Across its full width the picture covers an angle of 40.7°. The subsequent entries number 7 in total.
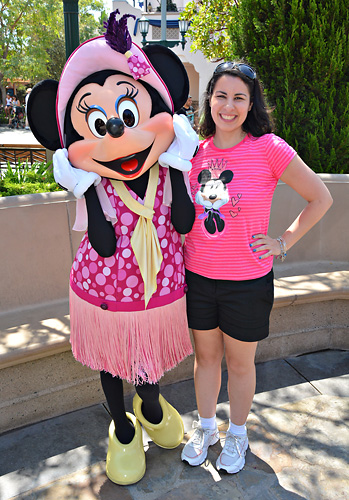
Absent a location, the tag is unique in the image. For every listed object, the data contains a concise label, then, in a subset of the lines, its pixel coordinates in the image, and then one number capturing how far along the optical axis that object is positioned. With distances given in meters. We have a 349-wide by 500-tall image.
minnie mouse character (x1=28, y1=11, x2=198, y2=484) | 1.94
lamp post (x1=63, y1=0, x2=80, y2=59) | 3.11
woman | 2.01
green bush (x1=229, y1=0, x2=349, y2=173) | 3.80
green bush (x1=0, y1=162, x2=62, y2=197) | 3.81
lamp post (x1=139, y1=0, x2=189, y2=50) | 14.49
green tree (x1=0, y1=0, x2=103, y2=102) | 21.86
